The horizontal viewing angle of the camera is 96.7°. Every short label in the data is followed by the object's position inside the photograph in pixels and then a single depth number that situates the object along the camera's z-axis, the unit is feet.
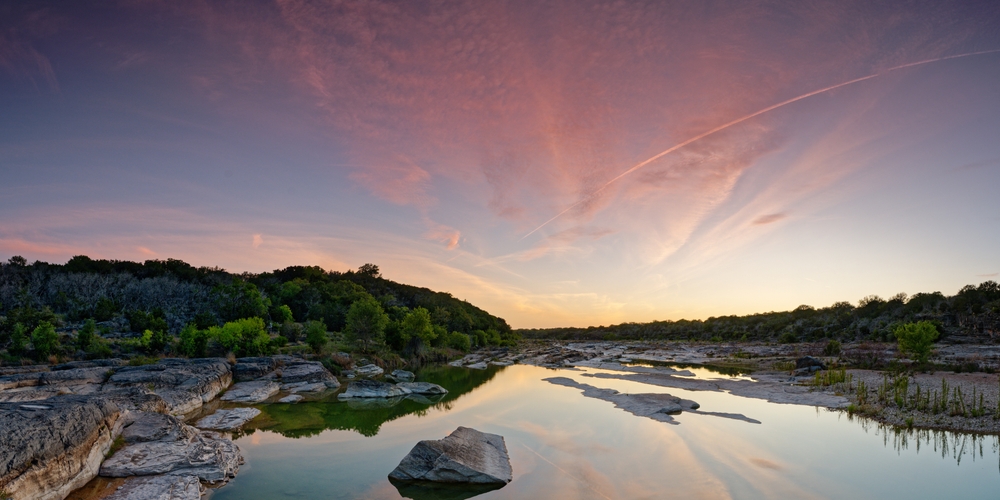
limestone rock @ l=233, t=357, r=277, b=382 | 128.26
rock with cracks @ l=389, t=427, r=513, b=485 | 51.80
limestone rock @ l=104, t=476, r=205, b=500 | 42.69
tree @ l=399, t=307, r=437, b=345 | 220.02
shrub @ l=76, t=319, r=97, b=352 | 136.87
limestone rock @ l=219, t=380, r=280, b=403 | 106.22
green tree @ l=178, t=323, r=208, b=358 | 145.18
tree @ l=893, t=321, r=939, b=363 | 121.60
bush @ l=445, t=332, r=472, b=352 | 289.53
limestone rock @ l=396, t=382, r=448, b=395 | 127.38
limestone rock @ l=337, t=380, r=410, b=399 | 118.73
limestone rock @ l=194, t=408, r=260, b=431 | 78.50
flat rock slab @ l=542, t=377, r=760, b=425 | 88.22
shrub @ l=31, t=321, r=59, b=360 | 123.24
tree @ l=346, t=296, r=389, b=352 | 194.18
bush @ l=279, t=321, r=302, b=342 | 230.89
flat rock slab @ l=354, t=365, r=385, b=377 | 167.65
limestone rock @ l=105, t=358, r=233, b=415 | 89.76
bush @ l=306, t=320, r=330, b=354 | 173.99
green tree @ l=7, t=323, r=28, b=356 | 124.67
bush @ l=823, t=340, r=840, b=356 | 192.13
